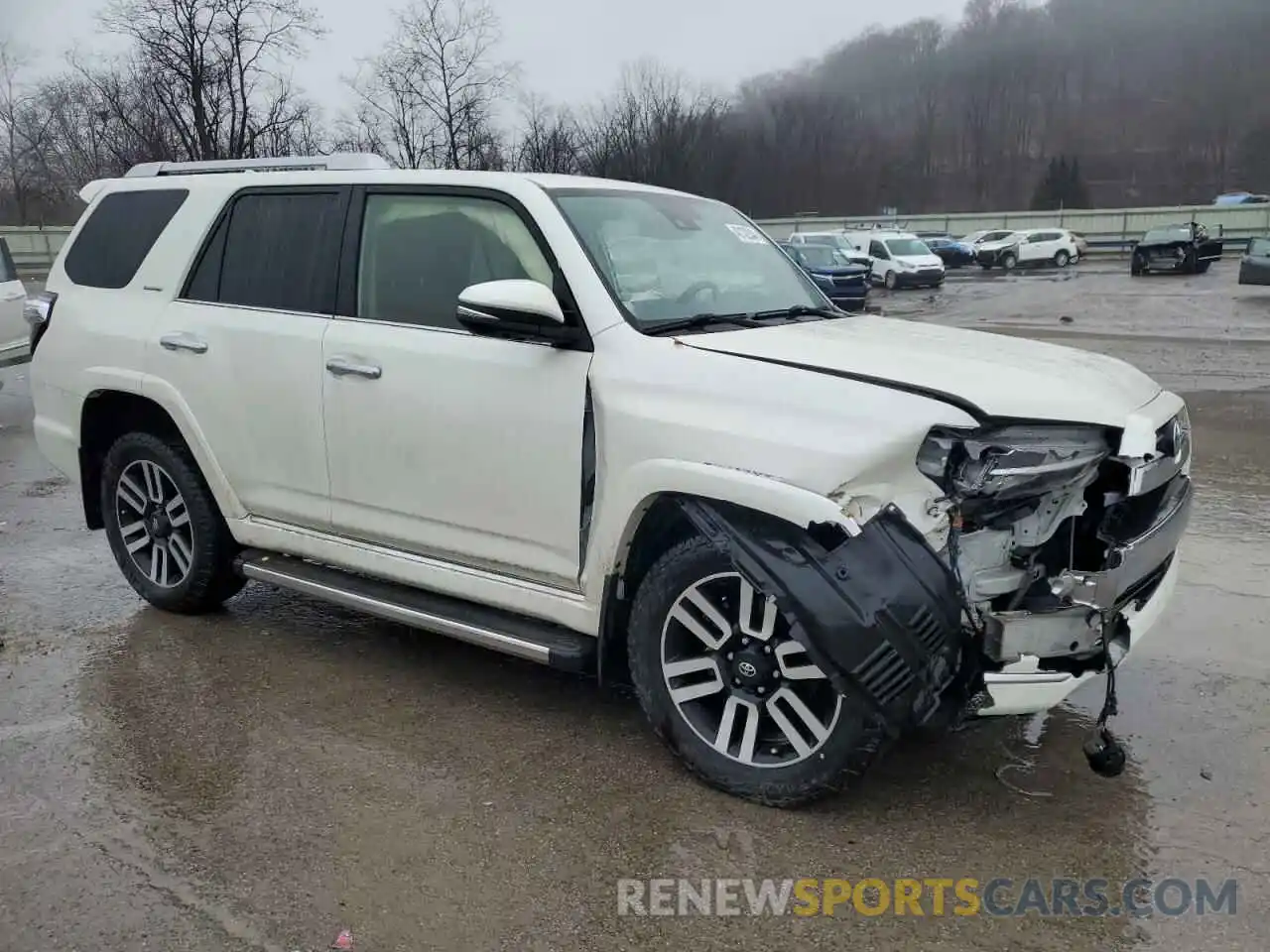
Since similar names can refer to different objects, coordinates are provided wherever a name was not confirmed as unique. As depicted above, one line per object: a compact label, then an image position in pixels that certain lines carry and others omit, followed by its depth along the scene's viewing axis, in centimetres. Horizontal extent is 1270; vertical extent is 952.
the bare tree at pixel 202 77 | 2403
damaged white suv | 297
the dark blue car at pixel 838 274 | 2405
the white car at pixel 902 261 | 3300
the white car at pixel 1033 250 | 4259
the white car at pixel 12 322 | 1140
